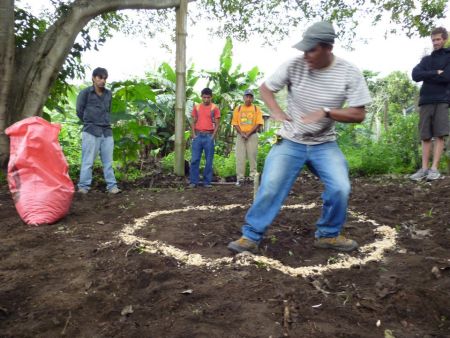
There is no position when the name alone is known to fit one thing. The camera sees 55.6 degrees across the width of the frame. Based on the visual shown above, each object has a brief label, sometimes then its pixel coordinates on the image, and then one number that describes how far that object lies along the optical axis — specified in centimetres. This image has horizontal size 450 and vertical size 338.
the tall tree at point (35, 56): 581
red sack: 420
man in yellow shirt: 767
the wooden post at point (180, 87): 750
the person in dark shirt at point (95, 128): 591
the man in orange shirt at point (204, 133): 721
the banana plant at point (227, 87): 1216
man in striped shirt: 314
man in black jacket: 573
